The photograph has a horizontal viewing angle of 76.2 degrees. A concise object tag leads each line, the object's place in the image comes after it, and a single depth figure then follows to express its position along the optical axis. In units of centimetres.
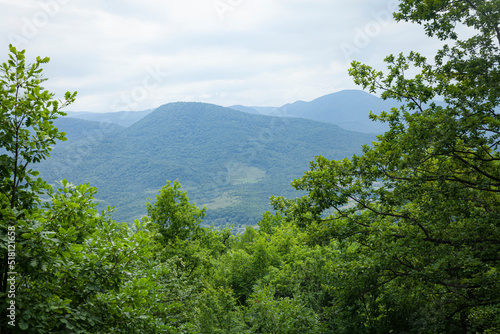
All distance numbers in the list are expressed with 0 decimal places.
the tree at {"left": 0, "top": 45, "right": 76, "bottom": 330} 472
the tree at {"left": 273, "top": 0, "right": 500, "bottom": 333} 775
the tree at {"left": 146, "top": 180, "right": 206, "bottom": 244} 2130
